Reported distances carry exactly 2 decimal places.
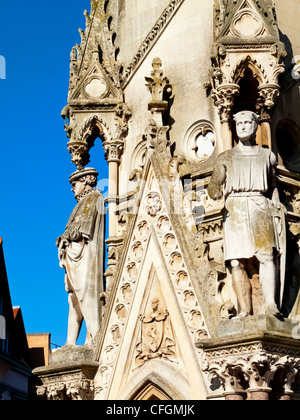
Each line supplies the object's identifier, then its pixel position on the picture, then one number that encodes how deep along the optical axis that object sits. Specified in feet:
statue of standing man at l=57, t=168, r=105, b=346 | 50.29
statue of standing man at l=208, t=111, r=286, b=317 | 42.75
